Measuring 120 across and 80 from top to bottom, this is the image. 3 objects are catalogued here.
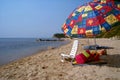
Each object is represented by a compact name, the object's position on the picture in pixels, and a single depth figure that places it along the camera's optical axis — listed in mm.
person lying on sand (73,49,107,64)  4194
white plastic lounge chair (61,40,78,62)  4601
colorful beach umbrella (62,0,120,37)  2782
